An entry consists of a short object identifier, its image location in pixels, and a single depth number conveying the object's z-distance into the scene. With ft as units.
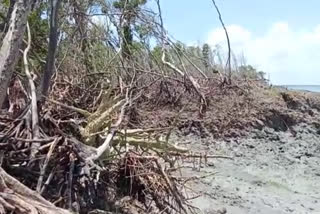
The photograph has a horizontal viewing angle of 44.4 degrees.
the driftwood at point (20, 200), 9.26
